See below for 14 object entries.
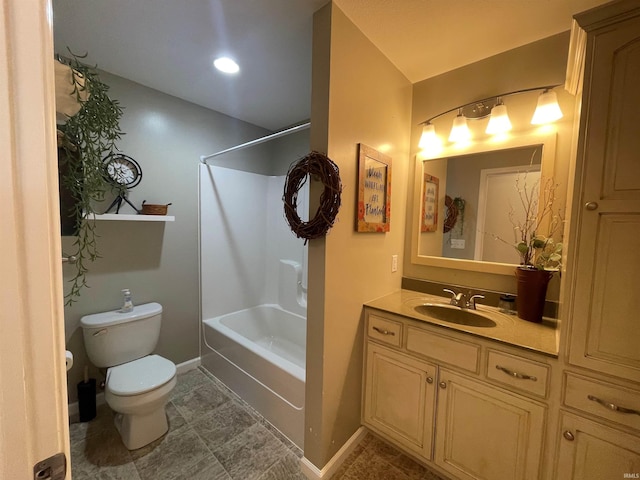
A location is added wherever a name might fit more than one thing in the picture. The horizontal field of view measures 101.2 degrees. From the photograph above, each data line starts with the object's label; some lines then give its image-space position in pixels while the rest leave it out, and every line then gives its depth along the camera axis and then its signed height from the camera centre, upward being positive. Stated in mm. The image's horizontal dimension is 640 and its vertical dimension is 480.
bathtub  1735 -1172
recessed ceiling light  1792 +1092
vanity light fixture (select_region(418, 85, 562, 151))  1462 +688
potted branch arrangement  1442 -86
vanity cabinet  1196 -905
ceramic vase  1426 -349
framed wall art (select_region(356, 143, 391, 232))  1575 +217
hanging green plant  1026 +313
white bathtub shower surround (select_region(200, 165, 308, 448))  2242 -629
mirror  1637 +194
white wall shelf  1786 +6
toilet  1615 -1037
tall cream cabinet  980 -137
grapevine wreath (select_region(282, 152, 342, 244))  1354 +180
